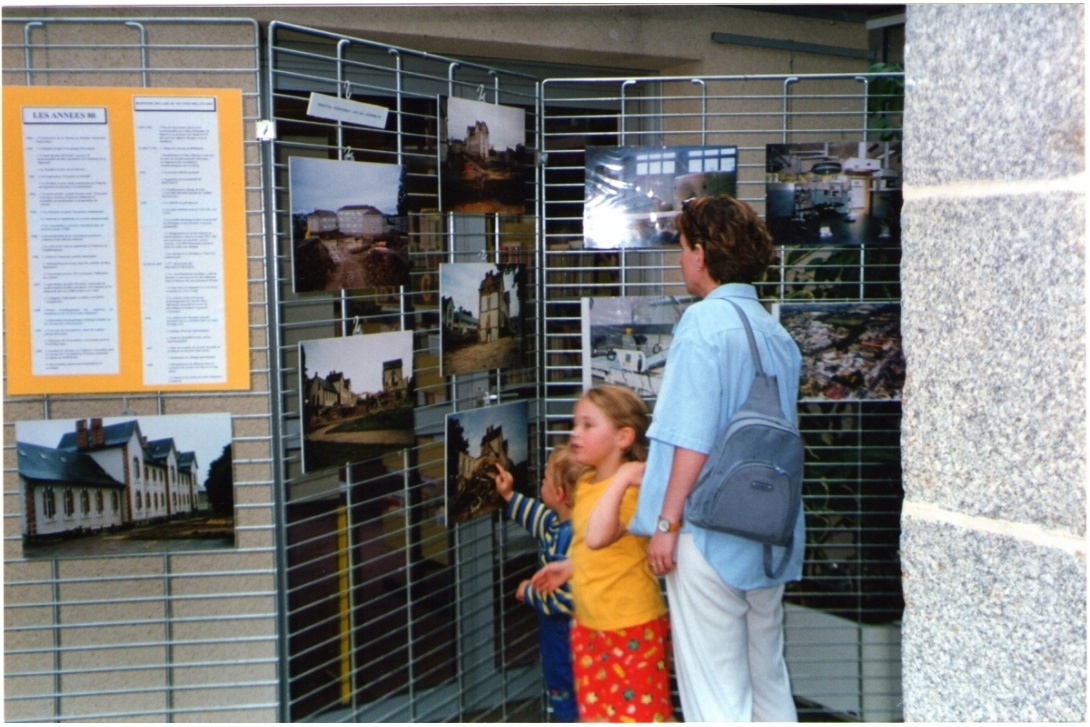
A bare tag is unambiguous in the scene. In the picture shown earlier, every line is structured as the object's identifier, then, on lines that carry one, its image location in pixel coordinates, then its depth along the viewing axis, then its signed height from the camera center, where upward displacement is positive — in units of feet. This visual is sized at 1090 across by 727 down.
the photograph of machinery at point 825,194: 10.12 +0.85
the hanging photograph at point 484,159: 9.27 +1.15
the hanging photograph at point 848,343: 10.23 -0.64
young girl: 8.61 -2.81
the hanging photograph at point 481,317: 9.49 -0.33
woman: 7.88 -2.06
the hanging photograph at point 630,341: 10.06 -0.59
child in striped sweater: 9.46 -2.45
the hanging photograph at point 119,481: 7.65 -1.48
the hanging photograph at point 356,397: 8.09 -0.94
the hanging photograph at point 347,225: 7.91 +0.47
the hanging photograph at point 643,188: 9.95 +0.90
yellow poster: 7.50 +0.33
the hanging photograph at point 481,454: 9.69 -1.67
